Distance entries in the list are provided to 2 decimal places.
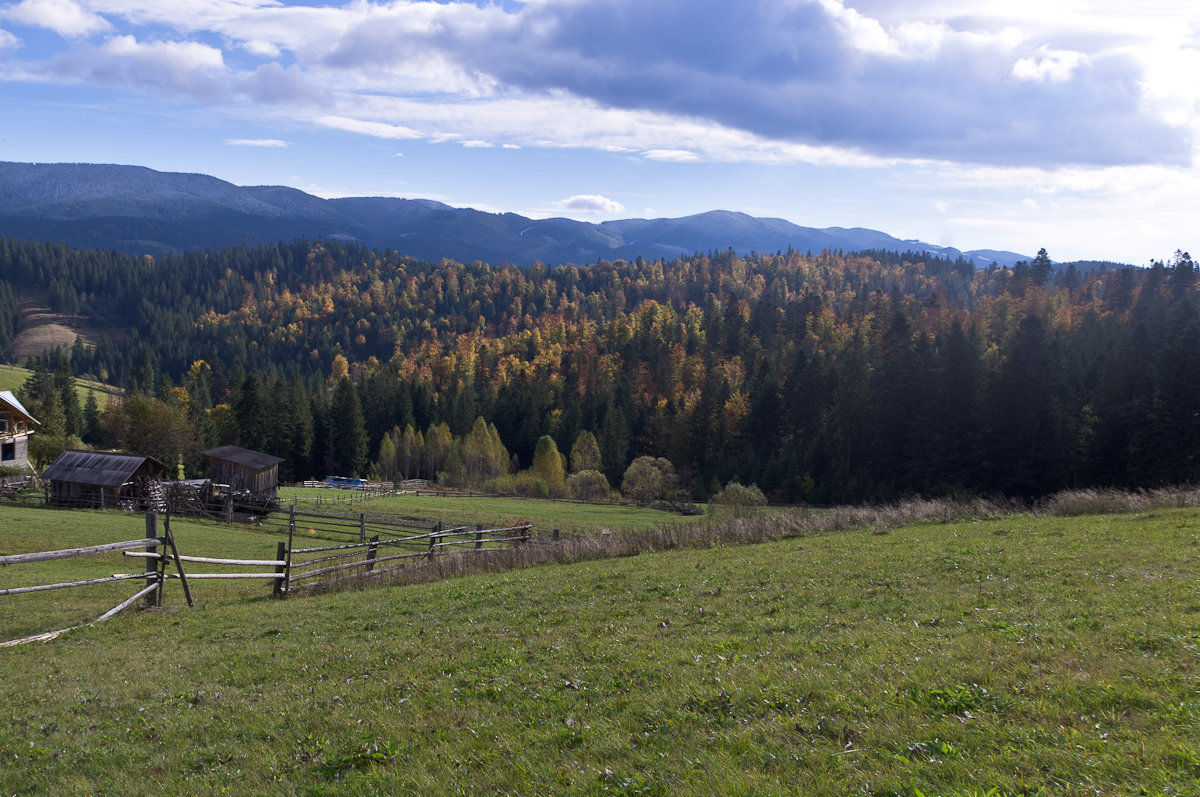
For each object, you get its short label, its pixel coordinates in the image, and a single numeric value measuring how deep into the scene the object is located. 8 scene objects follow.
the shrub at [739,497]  54.78
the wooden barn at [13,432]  63.53
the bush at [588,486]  82.62
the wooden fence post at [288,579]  20.00
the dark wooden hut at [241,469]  57.72
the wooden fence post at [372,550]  22.88
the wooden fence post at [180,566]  17.22
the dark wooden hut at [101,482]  47.59
